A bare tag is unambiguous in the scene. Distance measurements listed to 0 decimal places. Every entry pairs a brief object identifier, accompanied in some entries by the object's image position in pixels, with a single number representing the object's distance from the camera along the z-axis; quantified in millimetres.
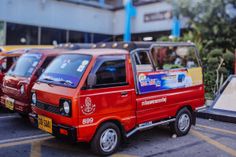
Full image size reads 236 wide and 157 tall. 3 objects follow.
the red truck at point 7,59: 8422
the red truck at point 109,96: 4859
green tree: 12375
